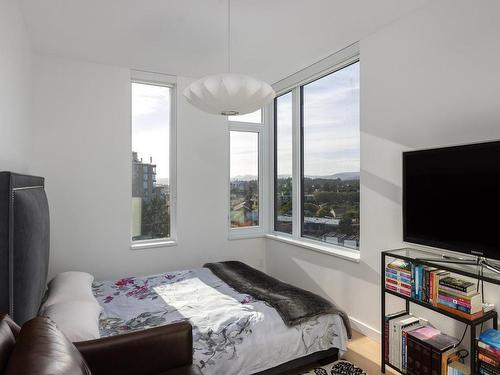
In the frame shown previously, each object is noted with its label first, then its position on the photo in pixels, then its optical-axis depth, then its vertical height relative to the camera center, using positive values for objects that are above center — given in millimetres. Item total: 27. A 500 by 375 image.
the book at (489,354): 1712 -892
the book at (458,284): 1896 -569
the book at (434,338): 2031 -983
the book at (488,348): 1720 -863
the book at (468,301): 1856 -654
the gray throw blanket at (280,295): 2271 -839
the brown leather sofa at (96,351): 885 -751
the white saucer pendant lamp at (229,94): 2016 +636
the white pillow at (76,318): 1742 -754
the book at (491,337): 1751 -833
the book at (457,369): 1905 -1081
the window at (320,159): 3252 +366
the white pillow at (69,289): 2161 -731
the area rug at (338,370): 2322 -1327
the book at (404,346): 2188 -1069
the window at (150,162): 3793 +340
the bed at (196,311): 1394 -887
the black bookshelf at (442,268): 1802 -485
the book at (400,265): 2238 -539
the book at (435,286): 2037 -610
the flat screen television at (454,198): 1884 -48
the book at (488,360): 1706 -921
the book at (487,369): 1705 -968
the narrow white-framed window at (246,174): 4348 +219
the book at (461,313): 1857 -728
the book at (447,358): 1953 -1037
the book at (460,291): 1876 -602
